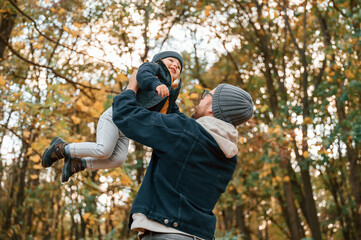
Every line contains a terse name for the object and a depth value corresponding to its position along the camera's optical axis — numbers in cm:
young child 263
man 211
